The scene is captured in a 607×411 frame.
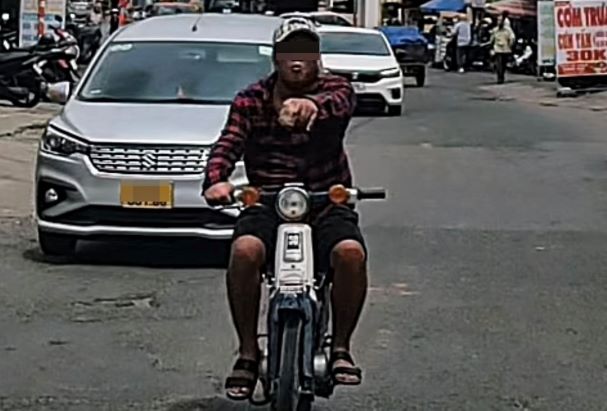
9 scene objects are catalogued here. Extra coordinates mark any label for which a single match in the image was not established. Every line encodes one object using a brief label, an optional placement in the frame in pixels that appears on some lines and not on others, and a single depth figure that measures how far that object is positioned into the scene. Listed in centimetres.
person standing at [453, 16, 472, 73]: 4634
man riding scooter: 644
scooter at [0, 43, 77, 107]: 2531
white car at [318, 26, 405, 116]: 2723
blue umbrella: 5575
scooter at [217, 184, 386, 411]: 616
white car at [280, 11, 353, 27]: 3778
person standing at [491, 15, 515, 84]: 3903
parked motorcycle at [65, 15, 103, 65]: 3834
